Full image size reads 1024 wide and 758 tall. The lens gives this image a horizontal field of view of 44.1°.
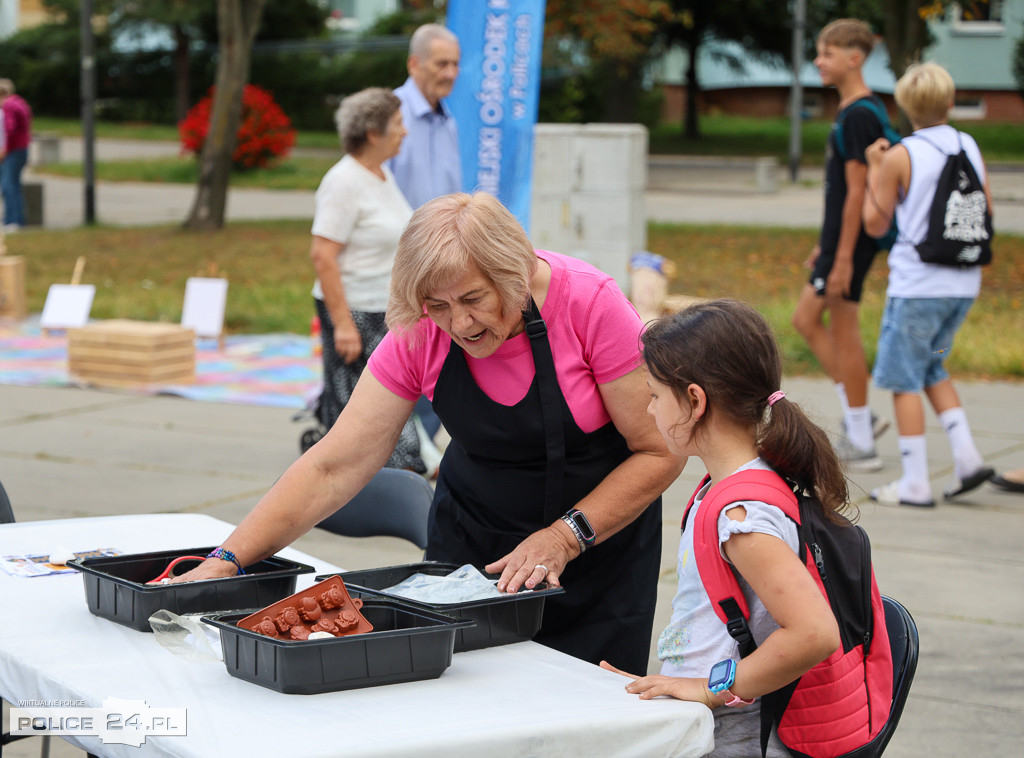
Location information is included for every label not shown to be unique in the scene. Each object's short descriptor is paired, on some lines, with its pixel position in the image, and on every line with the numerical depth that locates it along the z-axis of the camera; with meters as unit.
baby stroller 6.47
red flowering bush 24.39
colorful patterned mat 8.77
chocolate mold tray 2.08
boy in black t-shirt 6.39
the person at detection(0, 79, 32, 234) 17.94
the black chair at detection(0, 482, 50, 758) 3.42
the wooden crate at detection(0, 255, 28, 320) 11.59
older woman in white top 5.79
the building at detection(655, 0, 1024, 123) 39.59
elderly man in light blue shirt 6.50
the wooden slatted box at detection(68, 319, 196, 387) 8.99
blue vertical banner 8.98
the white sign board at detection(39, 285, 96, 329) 10.53
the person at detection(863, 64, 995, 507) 5.77
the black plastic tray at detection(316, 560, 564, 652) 2.31
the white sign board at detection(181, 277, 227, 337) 10.46
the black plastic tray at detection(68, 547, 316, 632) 2.35
